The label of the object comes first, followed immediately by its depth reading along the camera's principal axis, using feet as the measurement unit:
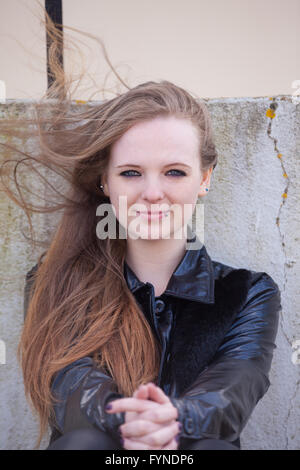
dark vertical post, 6.19
